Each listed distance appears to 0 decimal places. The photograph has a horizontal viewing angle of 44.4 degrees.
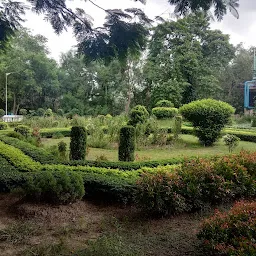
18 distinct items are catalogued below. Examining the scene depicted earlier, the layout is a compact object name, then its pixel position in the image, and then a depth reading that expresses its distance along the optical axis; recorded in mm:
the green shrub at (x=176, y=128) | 11339
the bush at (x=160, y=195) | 3871
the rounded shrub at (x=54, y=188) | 4023
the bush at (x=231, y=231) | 2434
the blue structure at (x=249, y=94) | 25672
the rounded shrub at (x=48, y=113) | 20469
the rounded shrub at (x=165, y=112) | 18062
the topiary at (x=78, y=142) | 7215
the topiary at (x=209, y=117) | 10617
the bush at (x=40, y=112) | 25427
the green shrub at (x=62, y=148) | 8330
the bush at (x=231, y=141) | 9641
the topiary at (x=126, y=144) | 7320
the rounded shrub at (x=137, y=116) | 13109
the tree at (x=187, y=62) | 23609
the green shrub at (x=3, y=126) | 15328
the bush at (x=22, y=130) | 11562
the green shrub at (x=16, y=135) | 10470
